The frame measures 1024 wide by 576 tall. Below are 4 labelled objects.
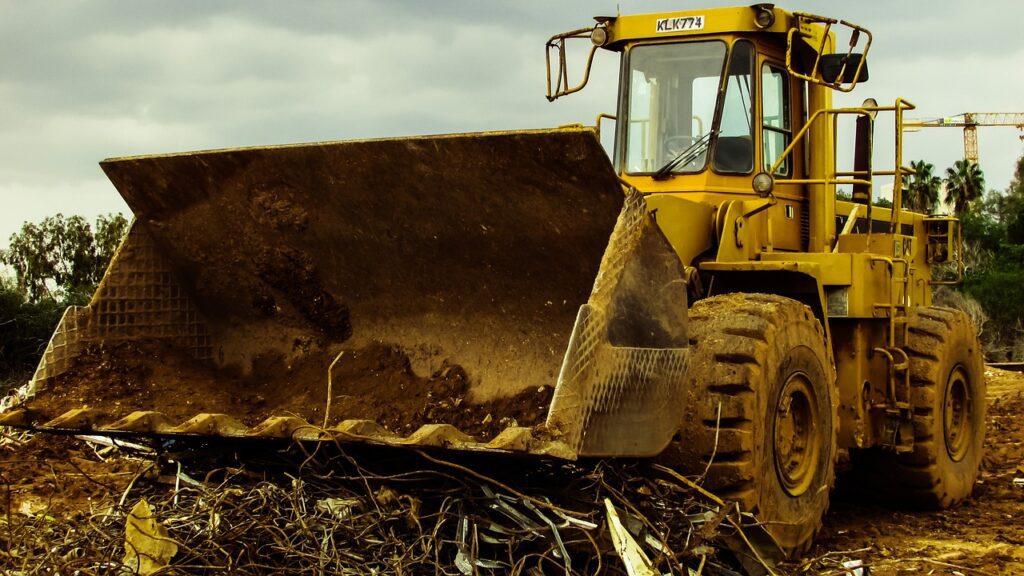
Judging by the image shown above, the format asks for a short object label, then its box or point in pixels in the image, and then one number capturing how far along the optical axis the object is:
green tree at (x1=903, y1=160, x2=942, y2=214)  44.72
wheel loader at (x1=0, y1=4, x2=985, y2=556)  5.38
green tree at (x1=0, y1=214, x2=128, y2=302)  22.55
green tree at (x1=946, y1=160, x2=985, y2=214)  47.72
